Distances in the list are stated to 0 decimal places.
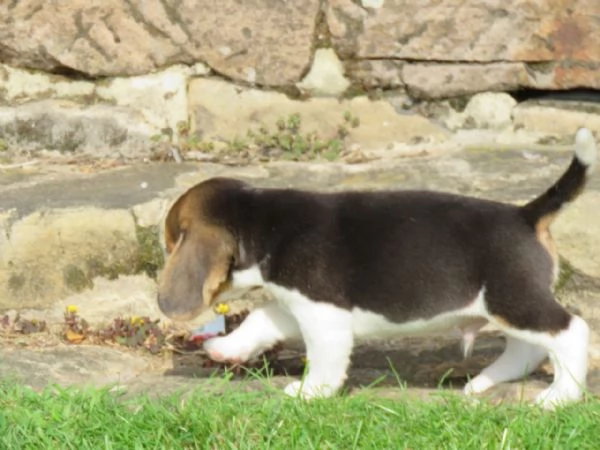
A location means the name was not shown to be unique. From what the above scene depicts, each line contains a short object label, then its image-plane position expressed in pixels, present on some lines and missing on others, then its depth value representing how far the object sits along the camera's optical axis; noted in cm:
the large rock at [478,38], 1359
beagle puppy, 940
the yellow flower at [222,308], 1141
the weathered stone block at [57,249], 1240
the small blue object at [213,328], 1163
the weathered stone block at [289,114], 1408
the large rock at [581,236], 1187
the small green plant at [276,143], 1399
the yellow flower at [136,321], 1178
